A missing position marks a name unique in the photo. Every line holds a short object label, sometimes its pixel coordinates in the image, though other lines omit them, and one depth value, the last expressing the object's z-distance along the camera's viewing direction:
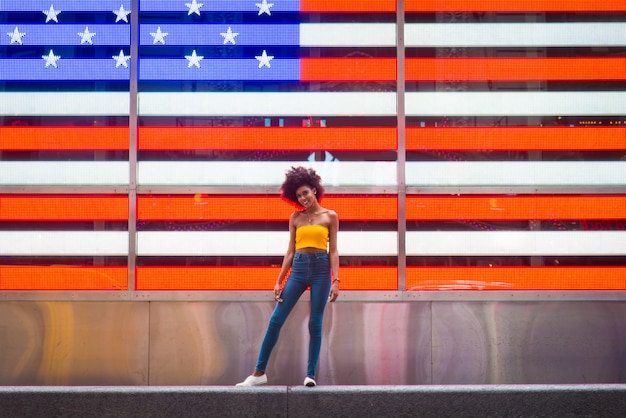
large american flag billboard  8.63
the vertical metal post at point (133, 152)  8.60
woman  7.16
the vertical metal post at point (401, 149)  8.61
